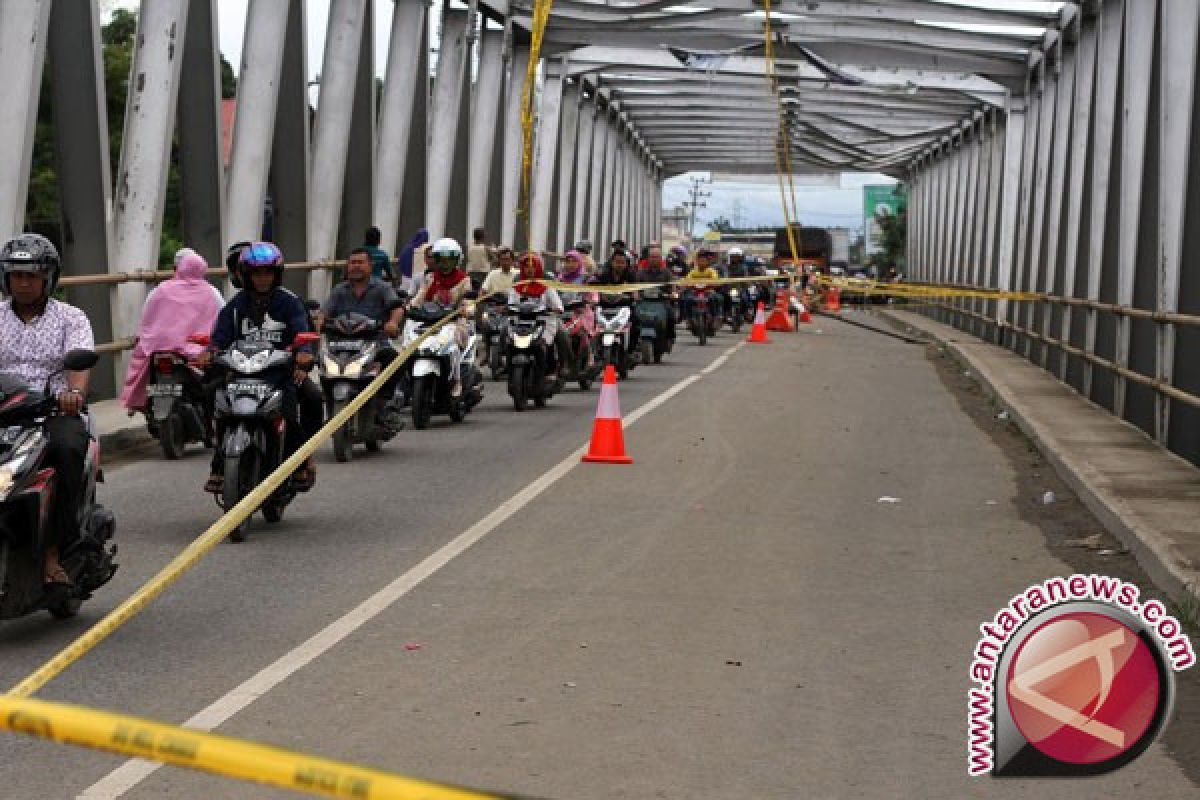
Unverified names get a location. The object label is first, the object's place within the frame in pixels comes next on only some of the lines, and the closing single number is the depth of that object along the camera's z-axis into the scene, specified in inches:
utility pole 5772.6
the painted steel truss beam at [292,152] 958.4
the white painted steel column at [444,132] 1302.9
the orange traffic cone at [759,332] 1475.1
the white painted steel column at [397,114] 1174.3
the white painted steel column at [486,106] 1465.3
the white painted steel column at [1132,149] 756.6
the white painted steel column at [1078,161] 1006.4
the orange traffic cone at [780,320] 1774.1
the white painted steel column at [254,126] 898.7
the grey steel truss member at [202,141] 829.2
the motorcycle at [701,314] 1435.8
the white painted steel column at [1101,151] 879.1
